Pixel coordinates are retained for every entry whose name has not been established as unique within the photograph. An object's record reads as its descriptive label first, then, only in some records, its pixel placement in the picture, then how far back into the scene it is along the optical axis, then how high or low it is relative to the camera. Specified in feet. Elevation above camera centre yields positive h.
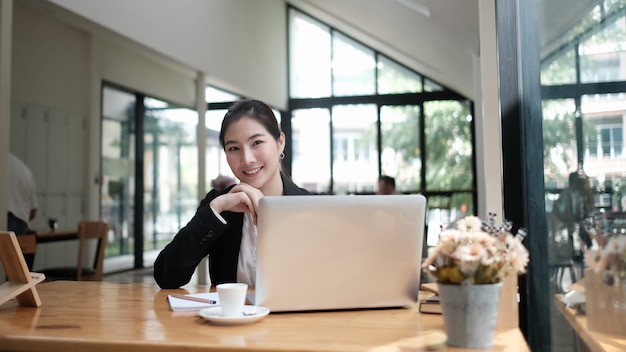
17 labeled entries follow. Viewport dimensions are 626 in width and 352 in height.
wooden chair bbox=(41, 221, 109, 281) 16.36 -1.88
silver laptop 4.55 -0.39
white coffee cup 4.42 -0.78
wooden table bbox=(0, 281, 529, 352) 3.70 -0.95
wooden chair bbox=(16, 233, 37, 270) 14.42 -1.07
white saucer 4.23 -0.89
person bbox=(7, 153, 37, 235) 16.65 +0.15
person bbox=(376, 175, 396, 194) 24.85 +0.50
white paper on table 4.96 -0.92
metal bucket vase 3.67 -0.76
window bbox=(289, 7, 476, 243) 32.83 +4.31
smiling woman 5.90 -0.12
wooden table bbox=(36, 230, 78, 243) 16.94 -1.08
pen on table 5.17 -0.92
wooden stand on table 4.98 -0.69
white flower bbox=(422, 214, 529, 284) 3.66 -0.40
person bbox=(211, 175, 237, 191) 22.55 +0.68
